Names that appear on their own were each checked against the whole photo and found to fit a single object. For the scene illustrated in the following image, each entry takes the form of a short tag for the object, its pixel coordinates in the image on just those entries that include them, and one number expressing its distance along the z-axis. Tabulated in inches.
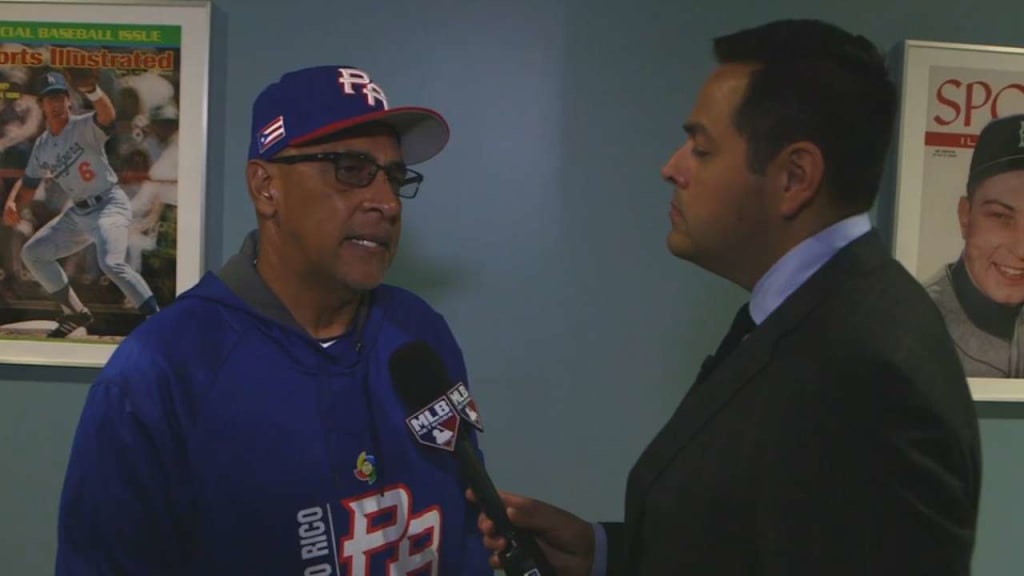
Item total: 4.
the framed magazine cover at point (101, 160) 54.1
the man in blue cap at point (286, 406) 33.3
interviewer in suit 22.6
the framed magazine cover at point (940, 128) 56.1
